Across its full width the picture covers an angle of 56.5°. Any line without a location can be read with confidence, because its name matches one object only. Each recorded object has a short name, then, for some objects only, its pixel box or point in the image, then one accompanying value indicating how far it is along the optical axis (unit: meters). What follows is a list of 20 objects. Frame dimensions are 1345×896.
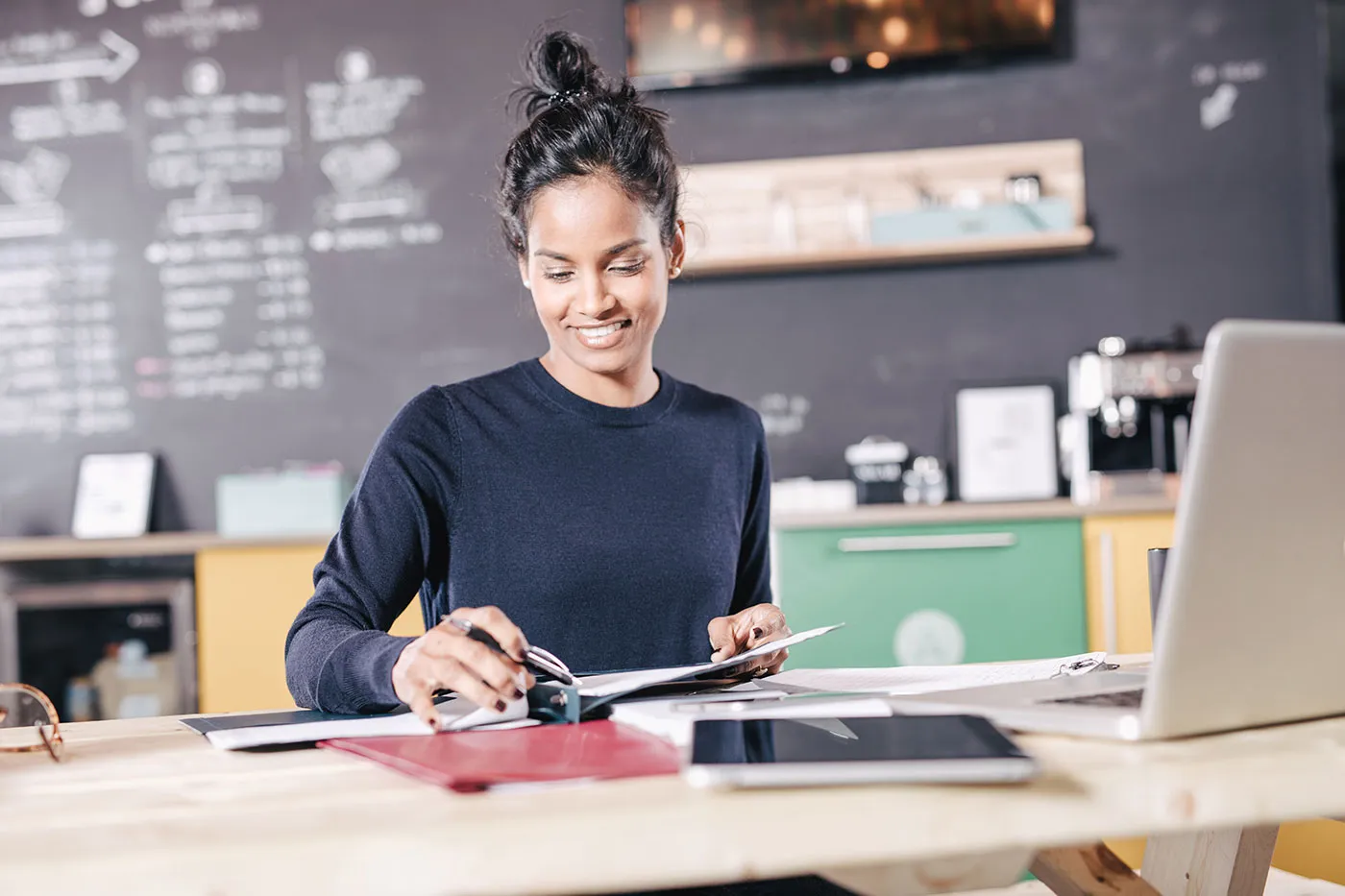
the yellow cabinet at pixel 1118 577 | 2.87
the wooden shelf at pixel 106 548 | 3.11
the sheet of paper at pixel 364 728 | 0.89
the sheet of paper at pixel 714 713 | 0.81
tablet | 0.62
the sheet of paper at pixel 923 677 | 0.99
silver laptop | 0.70
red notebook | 0.69
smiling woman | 1.42
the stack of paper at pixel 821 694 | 0.83
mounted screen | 3.46
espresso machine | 3.10
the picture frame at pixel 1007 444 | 3.39
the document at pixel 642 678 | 0.92
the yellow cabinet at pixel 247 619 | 3.08
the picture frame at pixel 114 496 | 3.59
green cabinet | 2.92
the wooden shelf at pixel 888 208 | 3.35
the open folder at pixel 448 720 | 0.89
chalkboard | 3.49
